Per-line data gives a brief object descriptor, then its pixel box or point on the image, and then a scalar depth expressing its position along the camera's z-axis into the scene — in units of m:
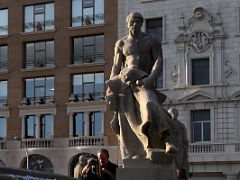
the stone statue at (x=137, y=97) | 12.19
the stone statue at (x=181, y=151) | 14.44
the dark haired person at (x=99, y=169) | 12.65
